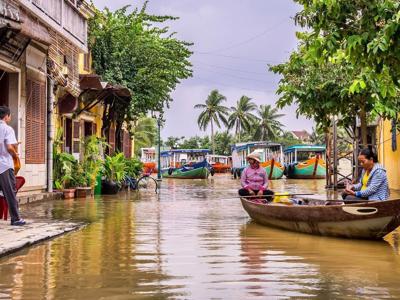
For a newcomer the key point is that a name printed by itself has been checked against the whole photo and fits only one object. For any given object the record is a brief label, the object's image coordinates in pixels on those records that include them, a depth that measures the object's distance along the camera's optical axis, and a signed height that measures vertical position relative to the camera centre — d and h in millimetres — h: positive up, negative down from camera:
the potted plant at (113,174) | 20516 +238
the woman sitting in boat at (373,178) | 9258 -16
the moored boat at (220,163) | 64662 +1711
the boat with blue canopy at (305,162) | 44688 +1189
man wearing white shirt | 9078 +372
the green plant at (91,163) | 19281 +585
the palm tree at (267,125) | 80250 +6895
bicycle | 23672 -129
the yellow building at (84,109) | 19875 +2526
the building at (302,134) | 103219 +7675
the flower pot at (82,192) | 18375 -309
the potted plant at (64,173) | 17922 +254
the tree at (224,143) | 85375 +4968
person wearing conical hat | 12625 -26
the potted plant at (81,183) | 18438 -46
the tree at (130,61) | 24641 +4823
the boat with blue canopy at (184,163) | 44906 +1259
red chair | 9773 -325
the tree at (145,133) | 65875 +5161
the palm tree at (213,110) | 78812 +8686
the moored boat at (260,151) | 46872 +2094
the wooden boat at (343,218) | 8562 -598
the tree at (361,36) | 6578 +1567
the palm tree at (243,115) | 79562 +8127
